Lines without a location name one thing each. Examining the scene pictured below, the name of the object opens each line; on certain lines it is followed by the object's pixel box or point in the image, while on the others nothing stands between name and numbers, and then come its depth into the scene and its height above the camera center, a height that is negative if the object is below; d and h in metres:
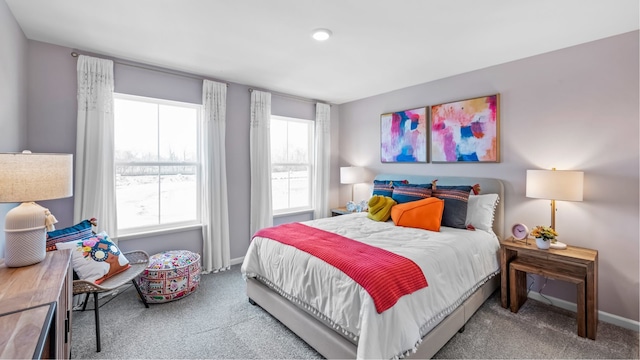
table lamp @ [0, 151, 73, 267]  1.41 -0.08
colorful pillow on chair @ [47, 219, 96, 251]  2.14 -0.45
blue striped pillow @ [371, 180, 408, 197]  3.59 -0.14
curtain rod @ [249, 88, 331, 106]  4.07 +1.23
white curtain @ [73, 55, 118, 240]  2.64 +0.31
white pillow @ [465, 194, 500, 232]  2.84 -0.37
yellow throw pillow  3.19 -0.36
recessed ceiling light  2.29 +1.19
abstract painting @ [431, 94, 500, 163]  3.06 +0.53
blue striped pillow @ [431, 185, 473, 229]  2.85 -0.31
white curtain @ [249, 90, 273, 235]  3.81 +0.24
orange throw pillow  2.77 -0.39
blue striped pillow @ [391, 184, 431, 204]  3.18 -0.19
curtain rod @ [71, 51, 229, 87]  2.82 +1.20
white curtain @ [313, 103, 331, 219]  4.56 +0.29
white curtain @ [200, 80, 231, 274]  3.39 +0.02
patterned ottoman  2.63 -0.97
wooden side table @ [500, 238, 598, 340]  2.15 -0.81
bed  1.59 -0.81
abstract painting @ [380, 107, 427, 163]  3.70 +0.56
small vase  2.39 -0.59
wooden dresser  0.84 -0.49
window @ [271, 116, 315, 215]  4.27 +0.20
